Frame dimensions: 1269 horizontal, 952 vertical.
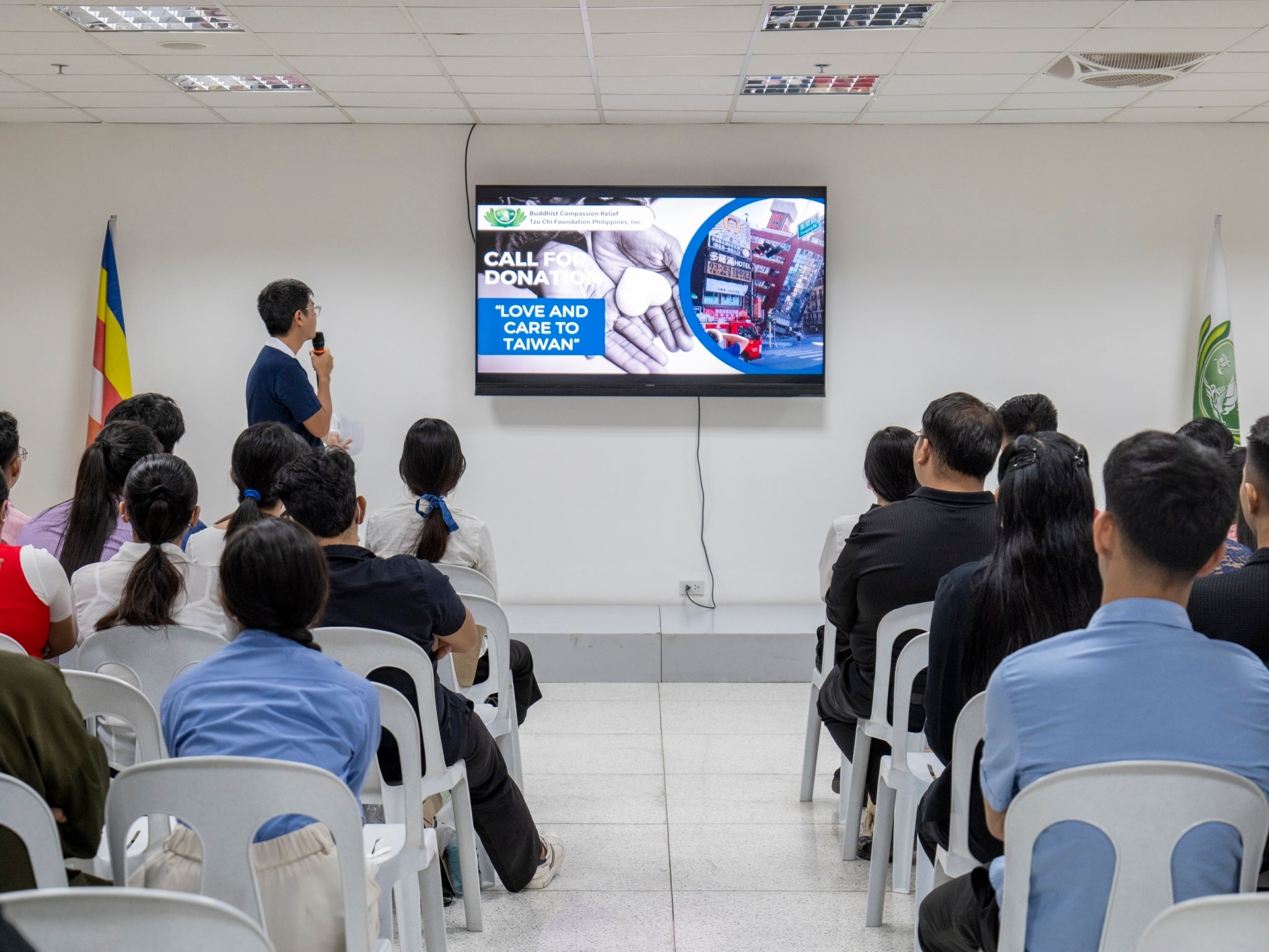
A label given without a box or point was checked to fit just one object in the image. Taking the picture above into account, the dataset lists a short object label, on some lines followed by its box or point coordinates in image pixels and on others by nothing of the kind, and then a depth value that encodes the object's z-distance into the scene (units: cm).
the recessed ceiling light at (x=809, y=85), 455
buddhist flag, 526
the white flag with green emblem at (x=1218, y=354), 518
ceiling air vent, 419
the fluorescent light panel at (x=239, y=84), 460
